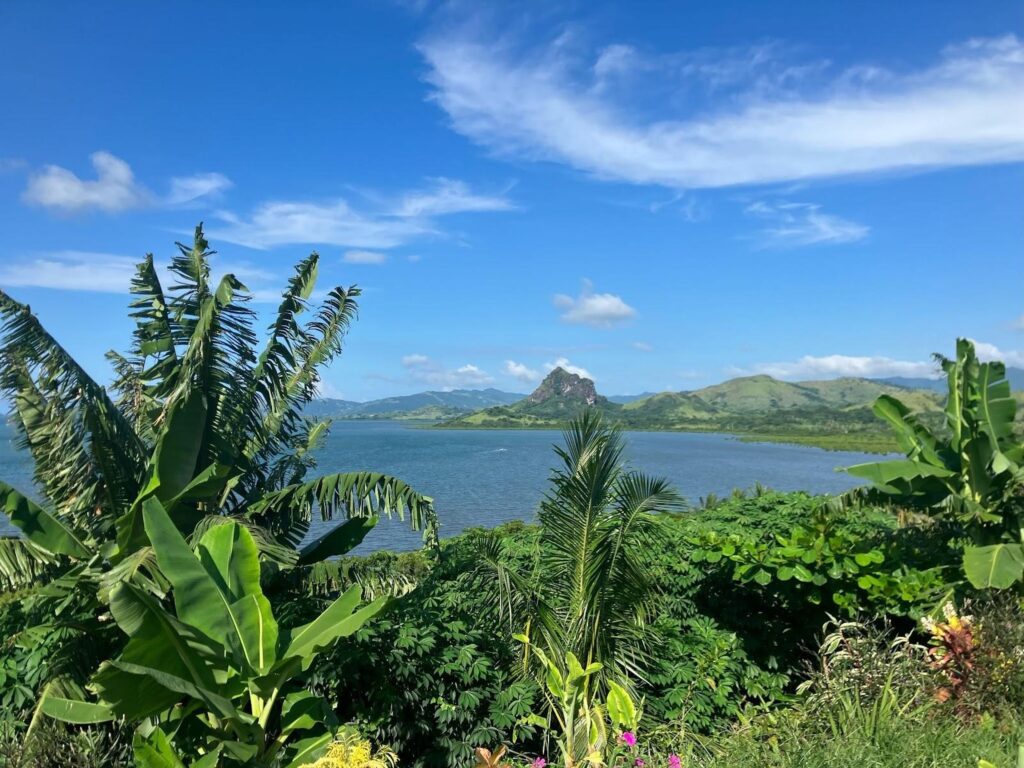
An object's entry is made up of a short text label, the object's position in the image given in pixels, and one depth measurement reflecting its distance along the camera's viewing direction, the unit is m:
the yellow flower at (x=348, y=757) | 3.64
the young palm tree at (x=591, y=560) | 6.16
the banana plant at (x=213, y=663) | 3.98
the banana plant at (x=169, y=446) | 6.12
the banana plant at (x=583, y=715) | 4.20
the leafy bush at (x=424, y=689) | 5.90
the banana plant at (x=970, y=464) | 7.73
